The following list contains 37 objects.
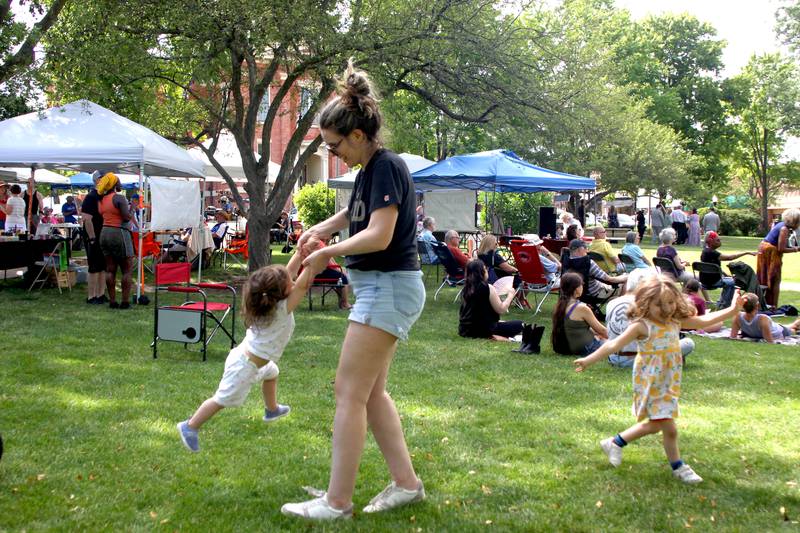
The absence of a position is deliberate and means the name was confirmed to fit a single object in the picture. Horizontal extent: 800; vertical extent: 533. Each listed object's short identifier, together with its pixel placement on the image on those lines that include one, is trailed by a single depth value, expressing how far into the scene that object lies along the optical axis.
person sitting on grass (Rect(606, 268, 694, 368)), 7.11
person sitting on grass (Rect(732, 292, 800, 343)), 9.15
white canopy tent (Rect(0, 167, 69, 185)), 20.54
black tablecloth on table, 11.97
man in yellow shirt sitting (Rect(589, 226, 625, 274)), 11.08
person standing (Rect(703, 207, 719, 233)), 28.05
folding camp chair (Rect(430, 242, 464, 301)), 11.68
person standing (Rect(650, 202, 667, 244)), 32.78
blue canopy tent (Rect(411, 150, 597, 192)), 13.70
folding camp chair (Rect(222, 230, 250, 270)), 17.23
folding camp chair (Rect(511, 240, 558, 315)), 10.81
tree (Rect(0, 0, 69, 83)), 10.42
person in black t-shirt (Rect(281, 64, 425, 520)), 3.04
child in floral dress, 4.09
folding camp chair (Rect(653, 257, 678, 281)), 11.28
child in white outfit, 3.96
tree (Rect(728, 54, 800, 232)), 36.59
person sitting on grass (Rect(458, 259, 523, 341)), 8.77
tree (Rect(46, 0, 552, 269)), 11.32
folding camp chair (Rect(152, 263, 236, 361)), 7.10
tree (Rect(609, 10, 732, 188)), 47.44
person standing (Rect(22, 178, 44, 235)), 14.84
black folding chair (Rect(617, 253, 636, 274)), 11.36
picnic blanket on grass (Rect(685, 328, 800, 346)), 9.09
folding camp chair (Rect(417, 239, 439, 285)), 14.36
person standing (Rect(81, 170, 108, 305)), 10.79
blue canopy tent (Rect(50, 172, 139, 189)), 25.08
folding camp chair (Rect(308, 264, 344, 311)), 10.73
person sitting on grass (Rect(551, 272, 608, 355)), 7.75
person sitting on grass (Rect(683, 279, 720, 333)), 9.77
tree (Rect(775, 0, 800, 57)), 31.77
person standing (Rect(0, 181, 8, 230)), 17.17
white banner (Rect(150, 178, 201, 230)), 11.46
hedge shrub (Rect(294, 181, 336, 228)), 26.94
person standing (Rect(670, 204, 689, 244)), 29.77
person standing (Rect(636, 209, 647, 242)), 32.67
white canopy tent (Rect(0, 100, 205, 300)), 10.70
